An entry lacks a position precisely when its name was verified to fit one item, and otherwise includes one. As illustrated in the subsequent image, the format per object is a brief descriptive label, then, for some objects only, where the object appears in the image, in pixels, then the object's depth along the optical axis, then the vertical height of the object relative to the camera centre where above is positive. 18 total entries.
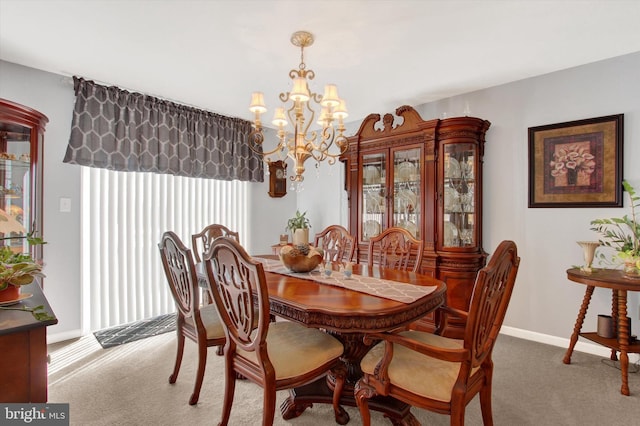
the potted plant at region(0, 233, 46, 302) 1.15 -0.22
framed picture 2.67 +0.44
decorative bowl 2.24 -0.30
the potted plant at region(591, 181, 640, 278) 2.33 -0.17
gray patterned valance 3.07 +0.82
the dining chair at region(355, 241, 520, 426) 1.31 -0.69
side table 2.20 -0.71
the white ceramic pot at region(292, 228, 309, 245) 3.65 -0.26
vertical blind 3.24 -0.20
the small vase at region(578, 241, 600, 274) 2.49 -0.28
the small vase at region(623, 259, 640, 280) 2.30 -0.38
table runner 1.72 -0.42
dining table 1.48 -0.43
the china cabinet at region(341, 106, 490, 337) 3.17 +0.24
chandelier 2.17 +0.68
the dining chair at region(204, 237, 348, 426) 1.49 -0.69
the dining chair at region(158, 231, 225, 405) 1.99 -0.59
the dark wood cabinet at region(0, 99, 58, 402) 2.31 +0.31
